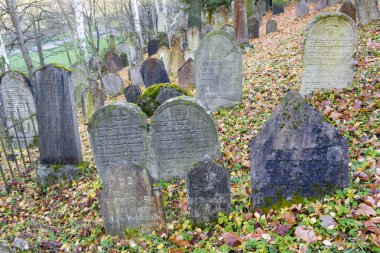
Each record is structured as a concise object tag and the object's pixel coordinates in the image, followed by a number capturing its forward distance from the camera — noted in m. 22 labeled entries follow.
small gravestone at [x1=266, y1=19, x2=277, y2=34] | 16.34
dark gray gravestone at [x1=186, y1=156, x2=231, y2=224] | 3.84
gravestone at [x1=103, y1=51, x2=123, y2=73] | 20.22
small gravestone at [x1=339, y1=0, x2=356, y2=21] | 10.84
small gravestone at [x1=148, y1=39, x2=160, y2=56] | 19.98
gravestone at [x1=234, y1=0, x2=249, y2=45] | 13.65
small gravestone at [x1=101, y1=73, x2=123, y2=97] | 13.52
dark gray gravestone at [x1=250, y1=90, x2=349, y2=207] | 3.59
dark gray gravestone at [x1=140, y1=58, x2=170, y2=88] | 10.90
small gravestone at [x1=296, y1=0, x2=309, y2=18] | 17.72
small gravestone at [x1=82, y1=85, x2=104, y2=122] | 10.52
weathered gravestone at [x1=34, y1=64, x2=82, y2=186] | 6.11
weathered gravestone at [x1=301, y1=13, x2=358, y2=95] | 6.52
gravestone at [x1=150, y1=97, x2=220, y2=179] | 5.30
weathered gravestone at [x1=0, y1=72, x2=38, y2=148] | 9.11
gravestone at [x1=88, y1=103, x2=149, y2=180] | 5.45
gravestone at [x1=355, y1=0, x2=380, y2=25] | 10.46
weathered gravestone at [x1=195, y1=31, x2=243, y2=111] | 7.86
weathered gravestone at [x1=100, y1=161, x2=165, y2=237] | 4.15
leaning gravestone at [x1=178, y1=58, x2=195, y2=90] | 11.09
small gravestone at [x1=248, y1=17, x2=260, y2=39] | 16.27
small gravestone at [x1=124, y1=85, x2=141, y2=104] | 9.98
